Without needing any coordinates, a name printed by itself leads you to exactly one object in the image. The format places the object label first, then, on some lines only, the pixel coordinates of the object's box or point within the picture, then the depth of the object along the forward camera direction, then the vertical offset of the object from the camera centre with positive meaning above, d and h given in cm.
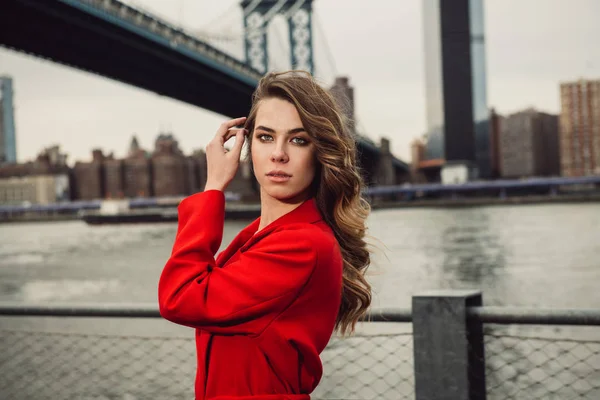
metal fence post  219 -46
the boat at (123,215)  5494 -76
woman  122 -9
